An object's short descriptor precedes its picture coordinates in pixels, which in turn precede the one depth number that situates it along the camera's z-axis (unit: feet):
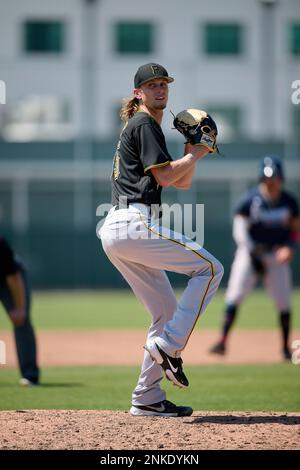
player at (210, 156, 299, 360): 71.56
